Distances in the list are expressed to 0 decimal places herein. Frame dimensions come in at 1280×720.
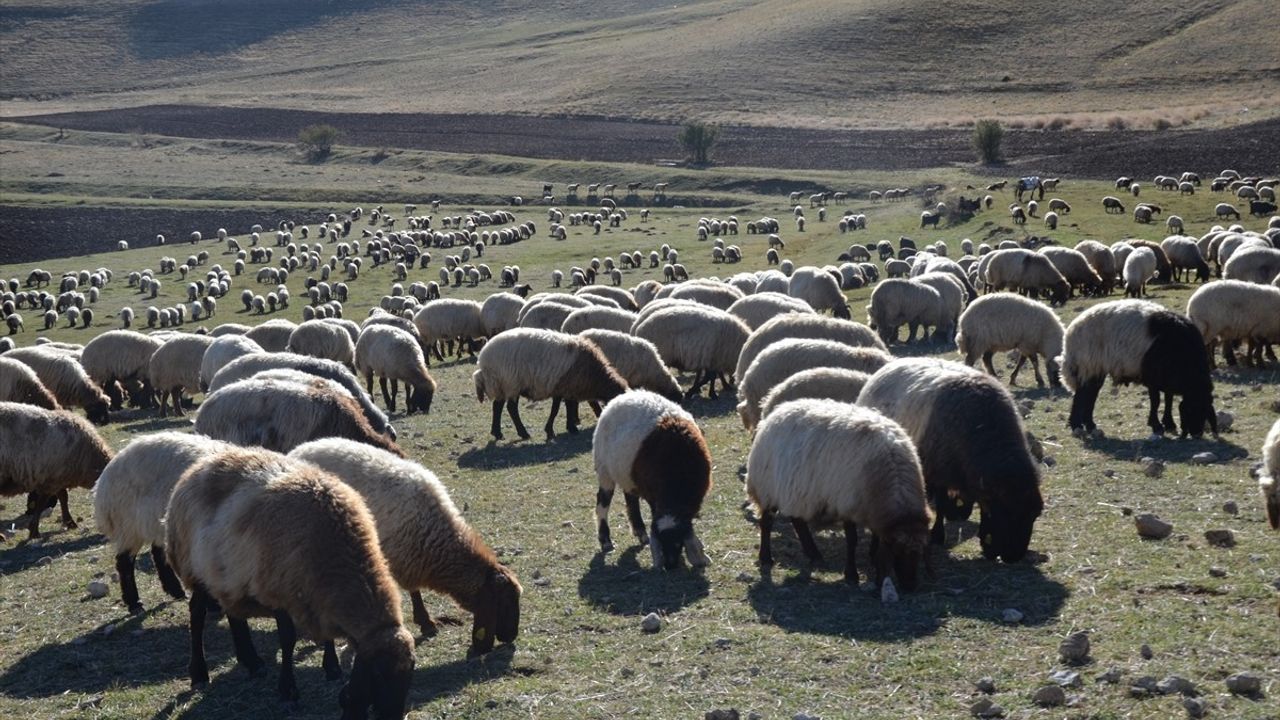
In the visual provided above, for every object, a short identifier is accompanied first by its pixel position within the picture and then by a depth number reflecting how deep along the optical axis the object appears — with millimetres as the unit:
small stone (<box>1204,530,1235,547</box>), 10172
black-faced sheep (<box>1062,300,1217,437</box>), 14273
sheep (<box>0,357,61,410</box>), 18750
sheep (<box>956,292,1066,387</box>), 18984
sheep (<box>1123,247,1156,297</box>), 27625
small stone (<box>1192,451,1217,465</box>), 12945
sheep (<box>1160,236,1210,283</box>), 29203
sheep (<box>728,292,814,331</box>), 23266
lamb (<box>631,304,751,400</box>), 20531
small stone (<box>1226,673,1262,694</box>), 7395
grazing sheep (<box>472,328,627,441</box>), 17984
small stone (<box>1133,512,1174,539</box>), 10539
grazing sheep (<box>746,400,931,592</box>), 9945
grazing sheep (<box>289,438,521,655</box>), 9539
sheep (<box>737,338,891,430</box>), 15086
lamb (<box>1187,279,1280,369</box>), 17953
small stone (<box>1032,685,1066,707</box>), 7516
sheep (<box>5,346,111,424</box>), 22438
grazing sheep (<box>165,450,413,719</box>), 8062
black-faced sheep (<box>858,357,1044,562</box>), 10469
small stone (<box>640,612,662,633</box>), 9477
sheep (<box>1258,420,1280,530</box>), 9578
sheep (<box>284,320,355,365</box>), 25422
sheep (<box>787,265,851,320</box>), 28766
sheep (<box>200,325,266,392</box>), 21469
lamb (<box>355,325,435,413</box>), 21891
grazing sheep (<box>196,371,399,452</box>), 12930
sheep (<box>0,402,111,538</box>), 13500
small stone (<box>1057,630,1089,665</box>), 8094
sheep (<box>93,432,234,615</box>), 10570
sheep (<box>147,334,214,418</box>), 23734
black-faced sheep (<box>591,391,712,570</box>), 11109
